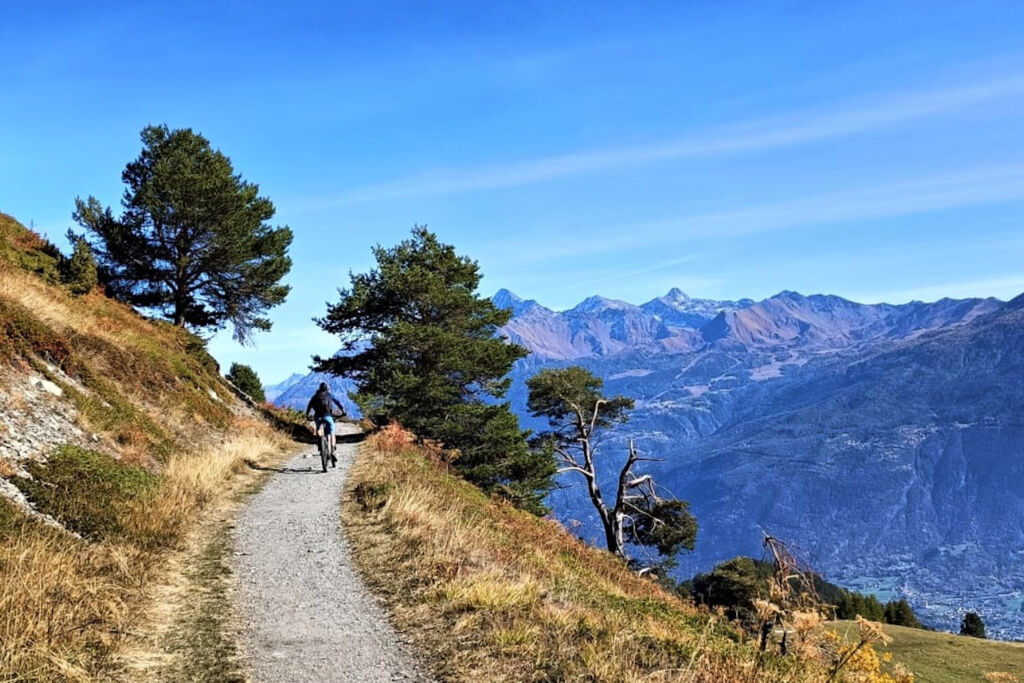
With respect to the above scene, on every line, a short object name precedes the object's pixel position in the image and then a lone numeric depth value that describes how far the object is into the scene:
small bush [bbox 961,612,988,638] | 85.50
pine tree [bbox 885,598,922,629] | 89.96
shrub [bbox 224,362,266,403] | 46.72
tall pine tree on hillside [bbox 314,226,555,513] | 30.91
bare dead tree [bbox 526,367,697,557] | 39.53
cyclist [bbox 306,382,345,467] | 18.75
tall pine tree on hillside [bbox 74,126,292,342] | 32.69
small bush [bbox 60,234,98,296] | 25.06
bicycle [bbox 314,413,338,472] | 18.88
